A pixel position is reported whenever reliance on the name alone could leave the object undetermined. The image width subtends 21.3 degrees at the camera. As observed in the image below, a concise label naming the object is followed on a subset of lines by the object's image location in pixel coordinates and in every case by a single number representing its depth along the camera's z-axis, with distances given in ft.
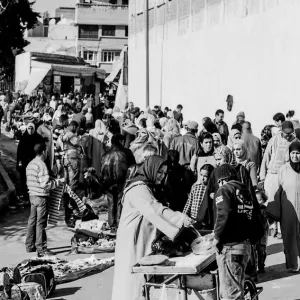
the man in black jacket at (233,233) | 23.95
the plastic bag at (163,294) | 22.84
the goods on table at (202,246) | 24.35
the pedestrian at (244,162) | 35.65
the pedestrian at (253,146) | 47.65
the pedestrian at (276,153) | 40.40
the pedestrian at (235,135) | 45.03
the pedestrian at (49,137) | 57.31
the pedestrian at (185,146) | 46.03
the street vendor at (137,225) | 23.00
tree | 201.05
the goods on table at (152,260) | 22.50
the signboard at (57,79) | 142.89
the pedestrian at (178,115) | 71.61
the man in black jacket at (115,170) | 44.37
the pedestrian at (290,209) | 33.96
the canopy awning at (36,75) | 138.92
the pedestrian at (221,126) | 57.42
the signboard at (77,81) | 150.84
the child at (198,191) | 34.37
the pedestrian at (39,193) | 37.55
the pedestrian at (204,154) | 38.60
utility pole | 94.32
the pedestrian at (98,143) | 56.11
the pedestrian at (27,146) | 51.57
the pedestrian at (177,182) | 37.24
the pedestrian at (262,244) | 33.88
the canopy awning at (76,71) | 141.13
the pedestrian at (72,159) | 51.02
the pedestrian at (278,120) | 48.41
